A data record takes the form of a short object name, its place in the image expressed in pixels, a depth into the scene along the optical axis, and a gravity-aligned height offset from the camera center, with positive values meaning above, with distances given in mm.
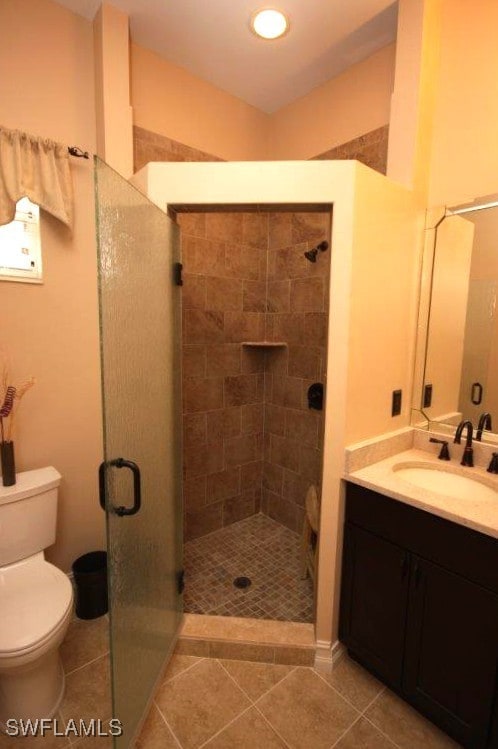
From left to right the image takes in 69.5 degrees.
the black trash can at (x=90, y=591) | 1913 -1414
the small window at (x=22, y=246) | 1710 +385
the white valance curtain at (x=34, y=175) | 1634 +717
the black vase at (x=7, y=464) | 1703 -653
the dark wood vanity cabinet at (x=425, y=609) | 1216 -1053
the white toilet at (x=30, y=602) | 1283 -1104
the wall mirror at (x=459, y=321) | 1653 +64
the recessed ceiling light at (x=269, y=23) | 1783 +1559
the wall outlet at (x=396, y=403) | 1807 -352
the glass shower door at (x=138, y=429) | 1038 -367
